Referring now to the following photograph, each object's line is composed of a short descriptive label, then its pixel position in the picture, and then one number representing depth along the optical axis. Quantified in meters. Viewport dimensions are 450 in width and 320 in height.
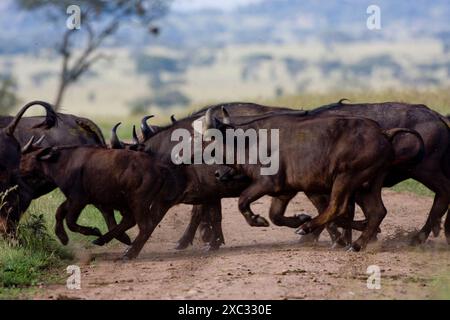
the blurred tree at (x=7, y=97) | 39.26
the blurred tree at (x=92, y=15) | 38.38
